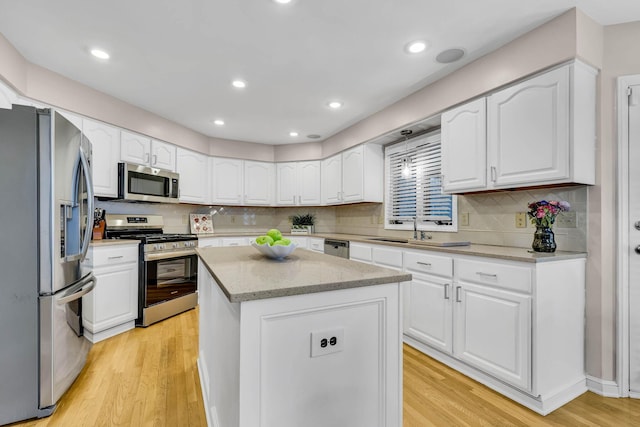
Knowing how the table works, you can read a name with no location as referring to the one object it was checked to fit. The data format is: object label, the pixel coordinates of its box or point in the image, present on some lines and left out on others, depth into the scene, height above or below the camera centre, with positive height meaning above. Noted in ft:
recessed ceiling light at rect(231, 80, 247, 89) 9.46 +4.07
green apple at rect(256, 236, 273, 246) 5.10 -0.47
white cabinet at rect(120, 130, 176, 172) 10.98 +2.37
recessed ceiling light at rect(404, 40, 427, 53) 7.30 +4.08
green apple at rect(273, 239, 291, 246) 5.09 -0.50
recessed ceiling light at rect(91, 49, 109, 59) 7.76 +4.11
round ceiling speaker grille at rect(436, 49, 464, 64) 7.62 +4.05
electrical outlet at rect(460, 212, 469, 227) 9.32 -0.17
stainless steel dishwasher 12.09 -1.43
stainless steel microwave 10.70 +1.10
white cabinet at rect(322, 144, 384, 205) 13.01 +1.71
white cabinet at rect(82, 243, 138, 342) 9.14 -2.50
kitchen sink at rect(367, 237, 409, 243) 11.71 -1.03
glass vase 6.54 -0.58
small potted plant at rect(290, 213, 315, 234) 16.30 -0.57
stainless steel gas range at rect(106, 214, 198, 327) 10.46 -2.01
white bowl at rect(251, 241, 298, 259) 5.03 -0.62
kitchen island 3.17 -1.56
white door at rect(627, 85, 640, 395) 6.30 -0.63
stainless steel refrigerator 5.63 -0.88
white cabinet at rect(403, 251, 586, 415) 5.93 -2.38
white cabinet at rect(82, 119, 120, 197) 9.89 +1.94
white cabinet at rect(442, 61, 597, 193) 6.20 +1.80
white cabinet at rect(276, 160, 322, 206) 16.16 +1.59
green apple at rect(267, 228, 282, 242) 5.27 -0.38
